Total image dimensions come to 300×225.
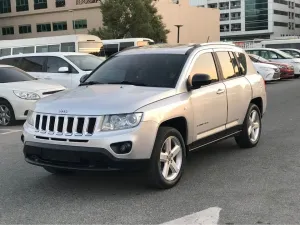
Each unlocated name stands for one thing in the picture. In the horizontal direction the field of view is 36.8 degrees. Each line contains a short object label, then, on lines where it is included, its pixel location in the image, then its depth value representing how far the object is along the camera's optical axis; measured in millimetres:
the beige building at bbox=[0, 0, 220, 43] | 54953
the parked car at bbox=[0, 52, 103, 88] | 14047
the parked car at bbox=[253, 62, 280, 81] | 20562
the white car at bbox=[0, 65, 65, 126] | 10781
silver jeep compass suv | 4805
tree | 41219
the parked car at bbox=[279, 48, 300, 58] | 25806
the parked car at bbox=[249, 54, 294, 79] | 21883
